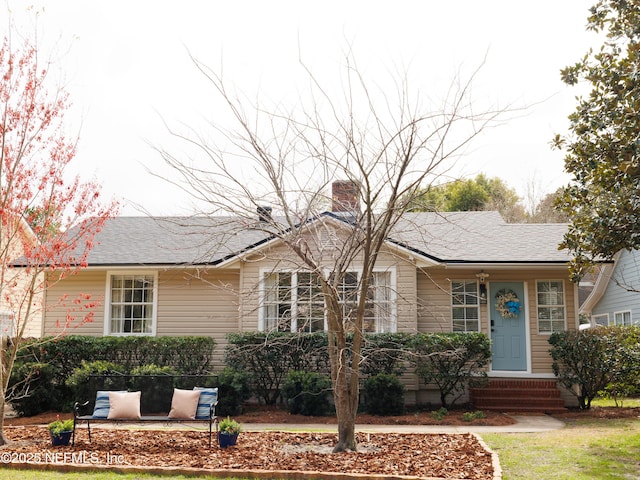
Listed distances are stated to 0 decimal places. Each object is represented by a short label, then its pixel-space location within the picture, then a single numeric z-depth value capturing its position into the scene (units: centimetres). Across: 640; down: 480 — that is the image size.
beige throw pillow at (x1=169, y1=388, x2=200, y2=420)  873
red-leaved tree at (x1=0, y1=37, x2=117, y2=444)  869
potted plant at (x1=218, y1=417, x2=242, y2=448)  809
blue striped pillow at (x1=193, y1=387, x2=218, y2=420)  887
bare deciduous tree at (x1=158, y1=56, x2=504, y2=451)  740
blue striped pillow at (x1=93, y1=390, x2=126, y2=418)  886
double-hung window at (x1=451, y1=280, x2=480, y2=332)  1415
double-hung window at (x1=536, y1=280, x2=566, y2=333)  1396
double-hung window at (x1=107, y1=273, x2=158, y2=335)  1449
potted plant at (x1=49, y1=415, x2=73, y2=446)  814
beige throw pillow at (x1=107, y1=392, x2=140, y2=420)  884
